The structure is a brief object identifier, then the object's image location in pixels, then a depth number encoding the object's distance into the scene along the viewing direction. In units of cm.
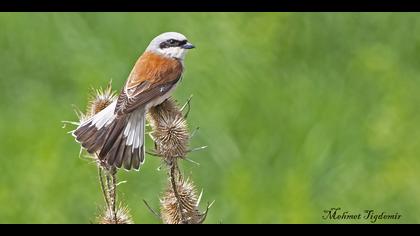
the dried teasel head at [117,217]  1064
